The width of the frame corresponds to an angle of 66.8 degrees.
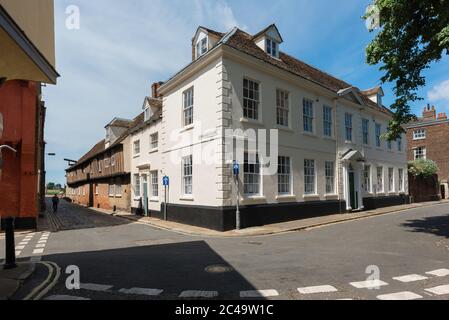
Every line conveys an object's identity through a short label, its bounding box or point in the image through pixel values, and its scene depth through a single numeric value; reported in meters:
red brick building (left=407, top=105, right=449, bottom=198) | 40.03
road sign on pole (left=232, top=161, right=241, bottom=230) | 14.36
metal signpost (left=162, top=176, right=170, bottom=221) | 18.44
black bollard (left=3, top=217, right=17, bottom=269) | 7.86
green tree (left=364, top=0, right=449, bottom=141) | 10.12
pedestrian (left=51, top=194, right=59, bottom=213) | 28.14
